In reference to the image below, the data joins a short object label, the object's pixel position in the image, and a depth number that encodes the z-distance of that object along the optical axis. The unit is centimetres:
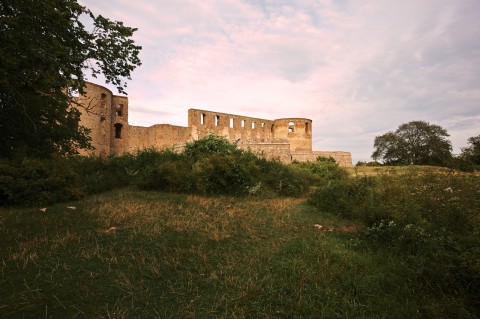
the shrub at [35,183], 617
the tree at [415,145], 2980
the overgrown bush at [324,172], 1368
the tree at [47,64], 486
